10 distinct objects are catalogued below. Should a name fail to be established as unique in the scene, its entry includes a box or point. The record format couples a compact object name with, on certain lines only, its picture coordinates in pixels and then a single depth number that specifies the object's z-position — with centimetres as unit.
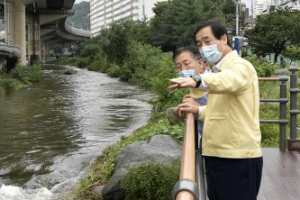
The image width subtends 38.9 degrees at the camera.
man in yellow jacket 238
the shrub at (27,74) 2881
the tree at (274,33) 2825
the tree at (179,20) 4094
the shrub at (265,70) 1670
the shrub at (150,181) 518
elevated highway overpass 3675
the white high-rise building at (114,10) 10824
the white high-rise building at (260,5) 12962
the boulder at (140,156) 584
